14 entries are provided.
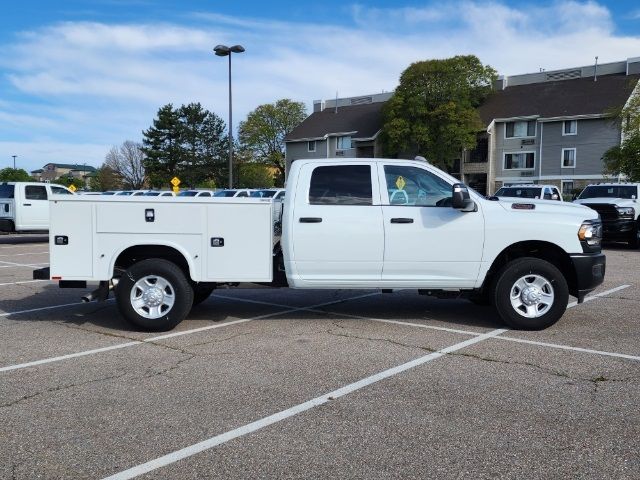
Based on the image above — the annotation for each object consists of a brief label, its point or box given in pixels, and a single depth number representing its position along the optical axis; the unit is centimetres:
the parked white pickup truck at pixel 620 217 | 1742
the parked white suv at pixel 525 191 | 2295
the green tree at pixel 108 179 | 8194
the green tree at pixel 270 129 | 8194
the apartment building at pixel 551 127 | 4850
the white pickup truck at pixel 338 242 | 684
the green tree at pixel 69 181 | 9345
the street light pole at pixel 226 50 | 2767
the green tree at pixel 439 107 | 5403
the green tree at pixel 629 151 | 2830
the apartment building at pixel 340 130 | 6241
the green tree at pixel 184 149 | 7162
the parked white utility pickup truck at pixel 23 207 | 1947
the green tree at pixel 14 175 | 8630
